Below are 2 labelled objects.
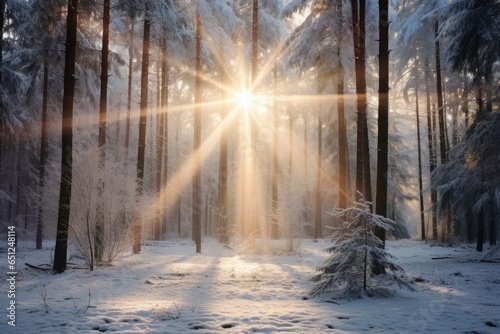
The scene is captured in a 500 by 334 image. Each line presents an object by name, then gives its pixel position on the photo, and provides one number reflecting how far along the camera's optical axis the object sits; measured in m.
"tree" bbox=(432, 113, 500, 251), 8.99
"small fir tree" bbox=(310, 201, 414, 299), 6.05
